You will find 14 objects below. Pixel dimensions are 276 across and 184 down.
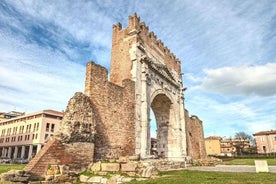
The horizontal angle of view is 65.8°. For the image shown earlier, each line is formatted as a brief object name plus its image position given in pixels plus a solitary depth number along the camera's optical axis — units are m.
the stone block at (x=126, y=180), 6.80
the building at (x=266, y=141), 50.83
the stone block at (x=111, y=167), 7.65
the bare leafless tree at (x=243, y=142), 56.32
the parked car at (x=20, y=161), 31.55
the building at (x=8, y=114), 60.28
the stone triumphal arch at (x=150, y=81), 12.81
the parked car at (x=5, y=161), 30.63
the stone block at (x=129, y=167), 7.33
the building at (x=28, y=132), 41.56
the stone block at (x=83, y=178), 7.41
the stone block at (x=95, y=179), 7.10
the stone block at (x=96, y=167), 8.08
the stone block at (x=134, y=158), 8.88
